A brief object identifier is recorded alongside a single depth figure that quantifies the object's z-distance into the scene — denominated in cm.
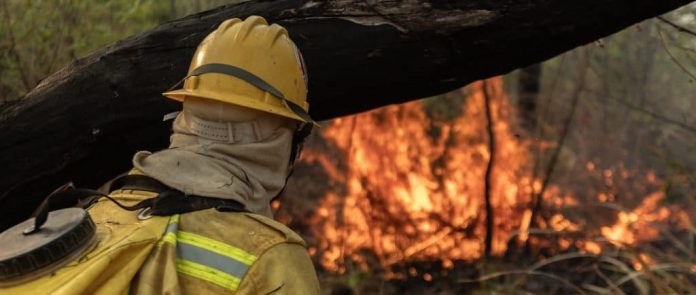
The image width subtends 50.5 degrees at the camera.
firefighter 192
